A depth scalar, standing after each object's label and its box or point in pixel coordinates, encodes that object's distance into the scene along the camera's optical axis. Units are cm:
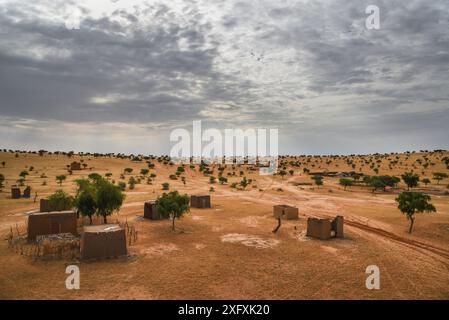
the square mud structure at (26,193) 4718
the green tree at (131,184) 5802
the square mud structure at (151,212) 3378
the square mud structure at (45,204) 3366
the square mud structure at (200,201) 4247
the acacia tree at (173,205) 2992
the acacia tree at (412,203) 3023
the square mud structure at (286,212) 3575
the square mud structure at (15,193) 4606
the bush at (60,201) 3137
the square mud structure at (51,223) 2516
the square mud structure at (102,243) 2122
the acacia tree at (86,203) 2939
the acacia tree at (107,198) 2939
